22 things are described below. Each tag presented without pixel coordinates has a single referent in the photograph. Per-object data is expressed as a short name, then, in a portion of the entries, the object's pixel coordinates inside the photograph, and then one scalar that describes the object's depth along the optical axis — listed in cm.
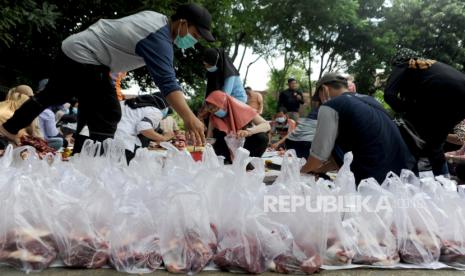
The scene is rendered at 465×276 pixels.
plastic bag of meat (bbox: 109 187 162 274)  166
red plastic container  368
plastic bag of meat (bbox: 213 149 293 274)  164
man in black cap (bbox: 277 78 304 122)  1175
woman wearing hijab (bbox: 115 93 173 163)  408
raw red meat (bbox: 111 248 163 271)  165
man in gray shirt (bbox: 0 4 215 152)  268
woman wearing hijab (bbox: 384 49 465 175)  311
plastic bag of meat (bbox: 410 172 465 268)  177
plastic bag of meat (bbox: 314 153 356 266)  169
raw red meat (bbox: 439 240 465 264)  176
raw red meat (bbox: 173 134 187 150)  577
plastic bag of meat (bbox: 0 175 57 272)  163
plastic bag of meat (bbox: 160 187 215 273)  166
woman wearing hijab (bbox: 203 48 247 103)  495
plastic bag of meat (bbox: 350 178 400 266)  173
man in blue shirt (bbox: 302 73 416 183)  255
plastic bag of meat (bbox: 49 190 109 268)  166
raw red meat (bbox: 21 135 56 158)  421
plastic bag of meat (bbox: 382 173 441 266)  176
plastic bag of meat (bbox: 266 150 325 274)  165
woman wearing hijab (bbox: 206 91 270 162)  439
